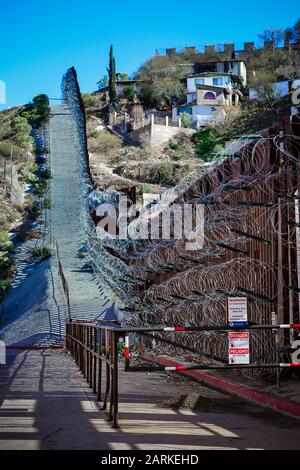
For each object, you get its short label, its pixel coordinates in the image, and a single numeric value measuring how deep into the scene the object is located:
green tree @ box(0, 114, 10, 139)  95.94
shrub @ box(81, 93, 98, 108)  124.88
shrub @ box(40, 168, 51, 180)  73.81
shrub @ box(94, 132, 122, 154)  106.38
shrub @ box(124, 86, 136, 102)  127.00
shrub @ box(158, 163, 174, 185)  90.62
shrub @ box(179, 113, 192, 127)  107.19
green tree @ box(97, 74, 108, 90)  137.88
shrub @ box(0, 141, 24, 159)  82.06
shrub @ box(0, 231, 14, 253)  54.59
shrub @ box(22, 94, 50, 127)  97.54
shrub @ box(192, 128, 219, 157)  100.50
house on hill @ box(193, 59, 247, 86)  130.38
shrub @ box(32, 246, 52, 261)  51.78
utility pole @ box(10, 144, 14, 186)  71.55
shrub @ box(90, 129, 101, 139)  111.56
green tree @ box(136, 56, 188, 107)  123.94
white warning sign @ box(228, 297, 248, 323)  10.41
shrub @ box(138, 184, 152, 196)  77.54
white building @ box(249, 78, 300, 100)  104.91
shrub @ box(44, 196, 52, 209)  65.12
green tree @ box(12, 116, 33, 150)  86.46
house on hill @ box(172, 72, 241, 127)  110.26
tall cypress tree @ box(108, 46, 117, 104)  119.75
